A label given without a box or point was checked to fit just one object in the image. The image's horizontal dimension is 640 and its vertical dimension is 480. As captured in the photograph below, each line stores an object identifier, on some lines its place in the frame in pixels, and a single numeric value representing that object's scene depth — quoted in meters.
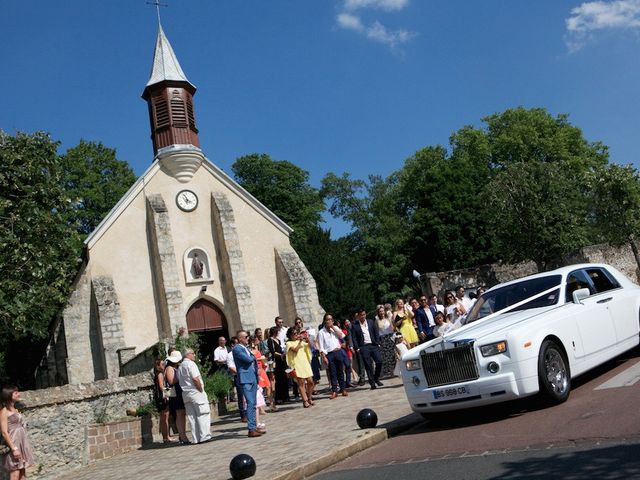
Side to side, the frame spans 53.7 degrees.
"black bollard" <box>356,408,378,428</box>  8.92
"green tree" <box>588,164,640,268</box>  37.38
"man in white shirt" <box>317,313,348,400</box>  14.45
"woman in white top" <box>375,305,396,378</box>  15.32
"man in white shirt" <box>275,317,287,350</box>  16.03
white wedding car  7.83
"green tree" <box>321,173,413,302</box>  51.28
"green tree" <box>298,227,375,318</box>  37.62
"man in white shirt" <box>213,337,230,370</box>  15.19
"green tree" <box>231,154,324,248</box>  49.34
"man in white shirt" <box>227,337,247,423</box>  13.00
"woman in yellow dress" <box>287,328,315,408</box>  13.33
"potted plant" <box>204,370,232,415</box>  14.76
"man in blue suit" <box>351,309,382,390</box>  14.61
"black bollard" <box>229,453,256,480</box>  6.88
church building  25.84
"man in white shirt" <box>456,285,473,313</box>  15.87
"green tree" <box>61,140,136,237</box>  42.42
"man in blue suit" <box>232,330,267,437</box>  10.48
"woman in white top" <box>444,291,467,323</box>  15.40
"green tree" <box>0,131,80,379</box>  20.03
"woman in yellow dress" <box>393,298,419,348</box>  14.98
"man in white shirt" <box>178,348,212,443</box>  11.04
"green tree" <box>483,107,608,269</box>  36.72
